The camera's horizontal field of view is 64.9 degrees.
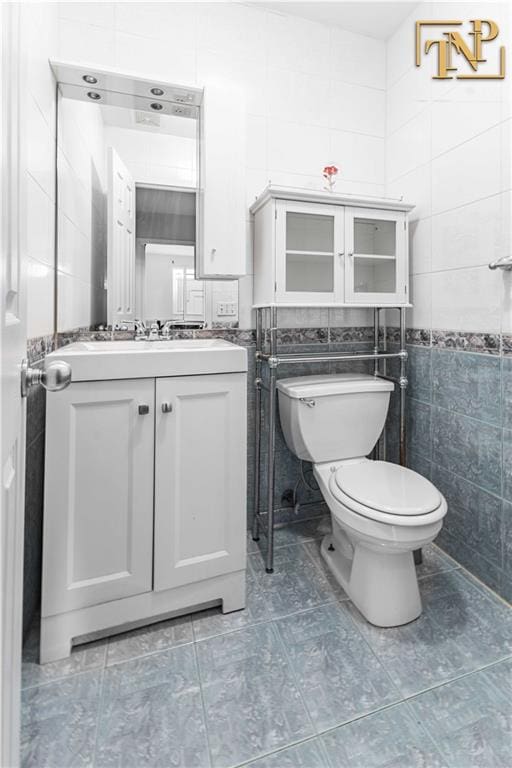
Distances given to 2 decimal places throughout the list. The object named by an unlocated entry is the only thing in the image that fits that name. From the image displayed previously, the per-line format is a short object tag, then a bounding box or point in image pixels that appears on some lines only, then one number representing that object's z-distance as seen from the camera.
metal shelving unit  1.62
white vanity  1.17
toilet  1.25
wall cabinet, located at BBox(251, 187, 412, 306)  1.61
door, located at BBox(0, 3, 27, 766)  0.52
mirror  1.52
